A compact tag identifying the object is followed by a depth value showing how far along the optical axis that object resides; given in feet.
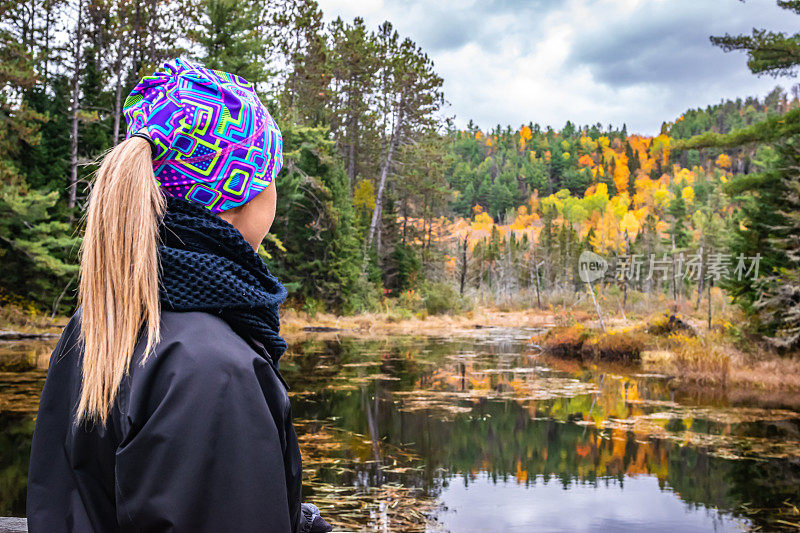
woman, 3.08
